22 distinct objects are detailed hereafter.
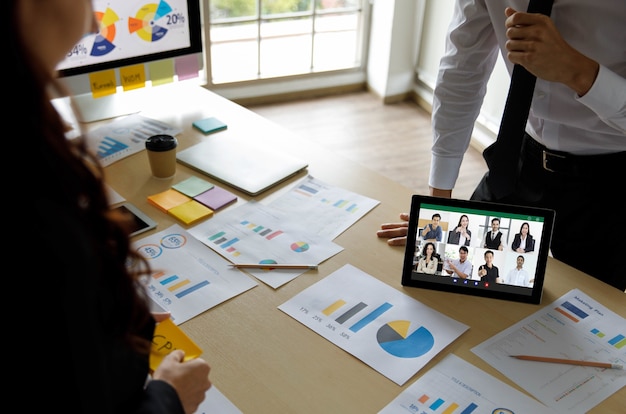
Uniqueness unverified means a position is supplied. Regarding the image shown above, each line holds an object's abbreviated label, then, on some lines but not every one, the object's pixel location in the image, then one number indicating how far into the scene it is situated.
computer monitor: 1.74
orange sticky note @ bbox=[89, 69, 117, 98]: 1.78
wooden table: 1.04
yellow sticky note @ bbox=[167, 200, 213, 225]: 1.47
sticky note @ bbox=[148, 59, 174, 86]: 1.89
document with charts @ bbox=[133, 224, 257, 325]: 1.23
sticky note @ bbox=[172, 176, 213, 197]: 1.57
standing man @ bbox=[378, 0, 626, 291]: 1.29
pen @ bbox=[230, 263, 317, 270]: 1.33
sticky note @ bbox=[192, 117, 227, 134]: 1.85
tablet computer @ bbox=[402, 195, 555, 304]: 1.24
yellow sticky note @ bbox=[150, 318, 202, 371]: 1.08
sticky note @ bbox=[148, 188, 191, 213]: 1.51
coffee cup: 1.58
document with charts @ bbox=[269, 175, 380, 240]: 1.48
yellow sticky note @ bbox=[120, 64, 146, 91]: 1.83
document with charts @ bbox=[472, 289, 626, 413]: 1.07
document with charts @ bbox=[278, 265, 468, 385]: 1.12
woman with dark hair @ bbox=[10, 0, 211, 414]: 0.53
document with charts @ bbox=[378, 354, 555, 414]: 1.03
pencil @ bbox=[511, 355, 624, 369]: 1.13
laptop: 1.62
